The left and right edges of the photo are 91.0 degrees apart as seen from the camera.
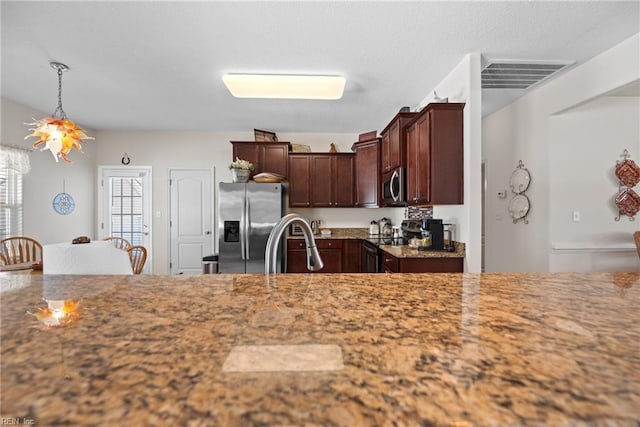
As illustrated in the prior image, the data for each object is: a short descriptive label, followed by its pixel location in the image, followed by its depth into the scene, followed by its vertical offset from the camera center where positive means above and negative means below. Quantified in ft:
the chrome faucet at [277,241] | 3.08 -0.29
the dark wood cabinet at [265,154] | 15.99 +3.15
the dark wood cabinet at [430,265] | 9.10 -1.44
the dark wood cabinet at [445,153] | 9.17 +1.83
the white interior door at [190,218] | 17.39 -0.11
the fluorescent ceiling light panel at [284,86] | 10.21 +4.38
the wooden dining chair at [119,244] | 14.04 -1.32
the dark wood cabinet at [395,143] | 11.52 +2.91
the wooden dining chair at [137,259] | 11.55 -1.67
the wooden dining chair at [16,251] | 10.83 -1.25
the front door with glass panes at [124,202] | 17.44 +0.80
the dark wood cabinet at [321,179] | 16.33 +1.91
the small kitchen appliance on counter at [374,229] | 16.88 -0.71
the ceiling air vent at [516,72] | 9.39 +4.55
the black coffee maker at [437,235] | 9.87 -0.61
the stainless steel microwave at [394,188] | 11.50 +1.11
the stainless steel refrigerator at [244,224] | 14.24 -0.36
